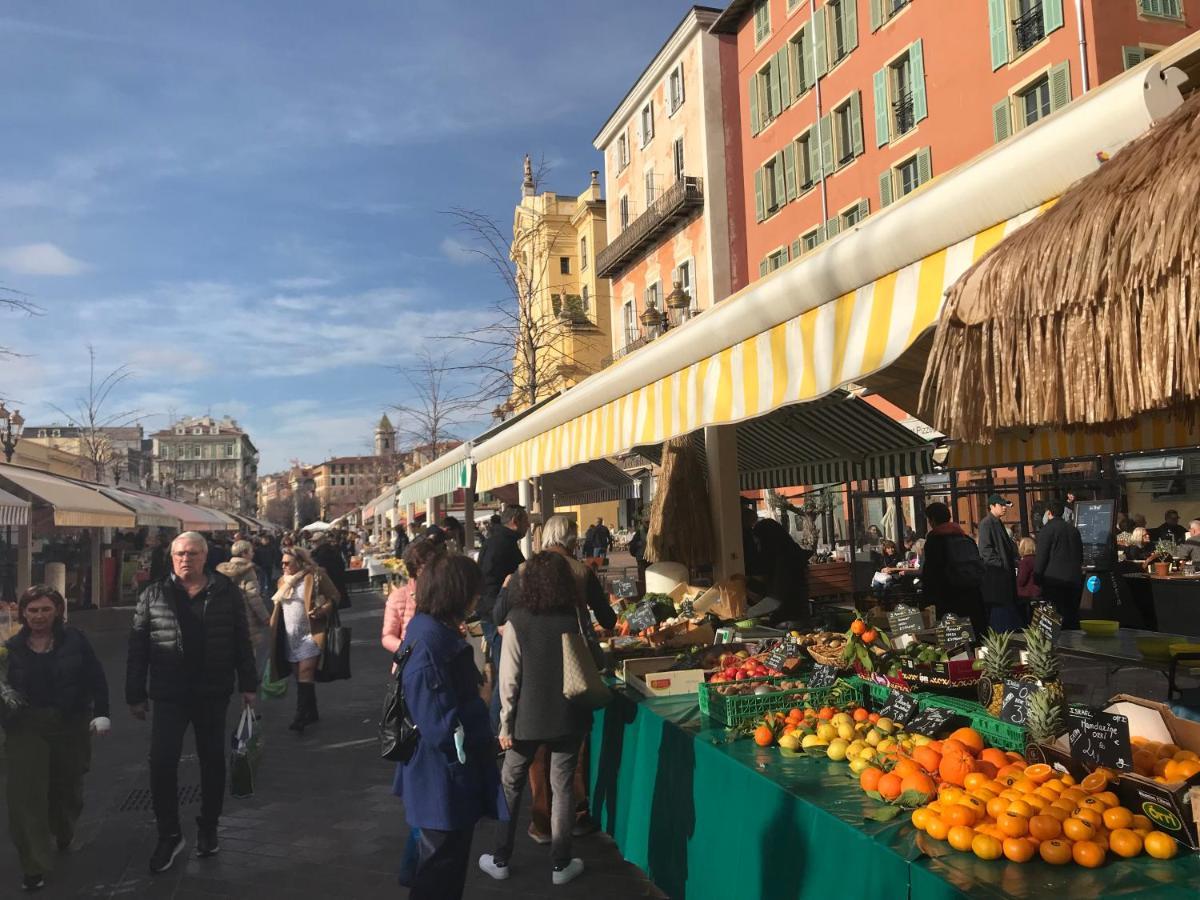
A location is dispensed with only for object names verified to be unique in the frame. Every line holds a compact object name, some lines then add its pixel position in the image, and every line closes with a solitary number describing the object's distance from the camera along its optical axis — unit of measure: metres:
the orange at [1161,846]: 2.34
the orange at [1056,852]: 2.35
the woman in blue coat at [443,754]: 3.51
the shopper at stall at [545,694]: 4.41
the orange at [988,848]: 2.39
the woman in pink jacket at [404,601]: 6.41
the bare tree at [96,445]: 29.97
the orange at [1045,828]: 2.40
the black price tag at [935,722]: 3.34
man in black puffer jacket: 4.82
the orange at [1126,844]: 2.36
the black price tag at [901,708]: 3.55
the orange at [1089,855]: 2.33
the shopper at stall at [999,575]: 9.17
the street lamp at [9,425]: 21.22
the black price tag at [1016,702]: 3.14
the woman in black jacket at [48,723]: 4.71
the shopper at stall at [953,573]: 7.51
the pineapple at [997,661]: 3.65
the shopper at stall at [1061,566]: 9.38
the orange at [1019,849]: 2.37
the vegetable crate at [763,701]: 3.92
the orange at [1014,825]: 2.41
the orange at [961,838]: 2.46
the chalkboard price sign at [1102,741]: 2.66
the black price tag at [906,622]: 4.93
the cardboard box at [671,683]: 4.71
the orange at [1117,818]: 2.42
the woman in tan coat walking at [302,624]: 7.90
